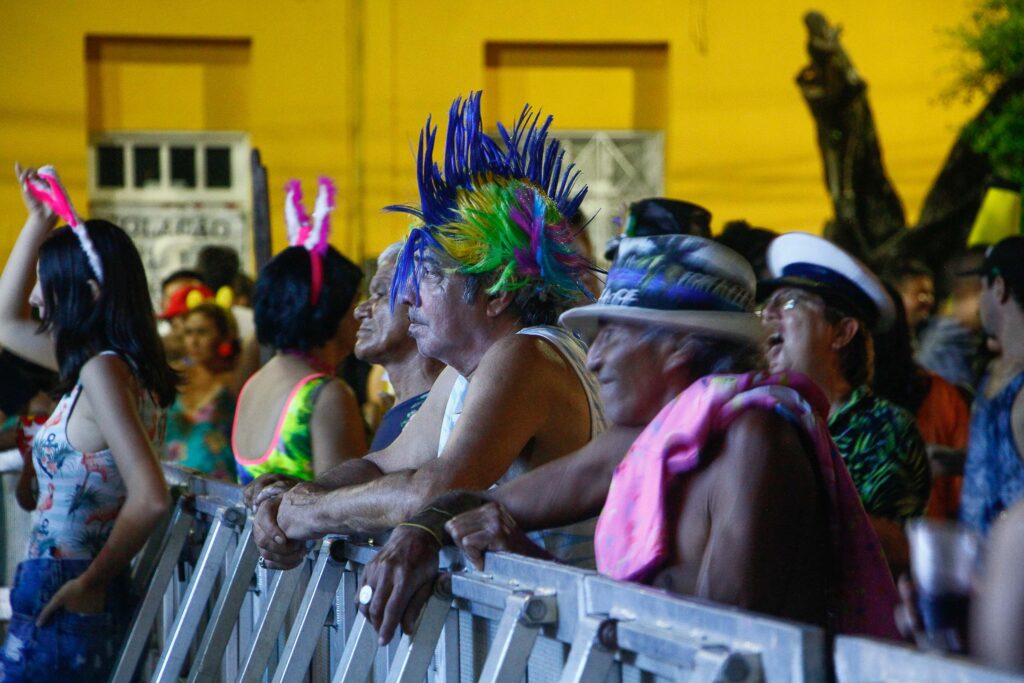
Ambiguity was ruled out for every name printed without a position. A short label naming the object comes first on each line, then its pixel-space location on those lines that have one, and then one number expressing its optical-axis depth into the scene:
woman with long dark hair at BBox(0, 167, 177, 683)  6.56
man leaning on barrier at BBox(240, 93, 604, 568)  5.99
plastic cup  4.47
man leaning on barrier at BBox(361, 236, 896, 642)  5.44
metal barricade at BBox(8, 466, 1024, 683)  4.73
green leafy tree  13.68
